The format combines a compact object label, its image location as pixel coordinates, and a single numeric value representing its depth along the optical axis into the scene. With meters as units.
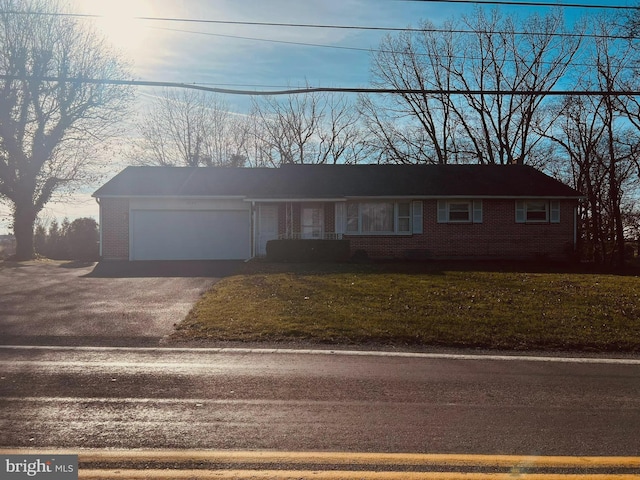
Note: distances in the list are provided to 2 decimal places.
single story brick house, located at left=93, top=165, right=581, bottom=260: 23.42
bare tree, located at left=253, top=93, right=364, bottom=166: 41.22
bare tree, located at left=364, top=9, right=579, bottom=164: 35.62
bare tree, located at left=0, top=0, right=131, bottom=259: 24.30
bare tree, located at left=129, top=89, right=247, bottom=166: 42.06
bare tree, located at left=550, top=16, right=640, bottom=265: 28.28
